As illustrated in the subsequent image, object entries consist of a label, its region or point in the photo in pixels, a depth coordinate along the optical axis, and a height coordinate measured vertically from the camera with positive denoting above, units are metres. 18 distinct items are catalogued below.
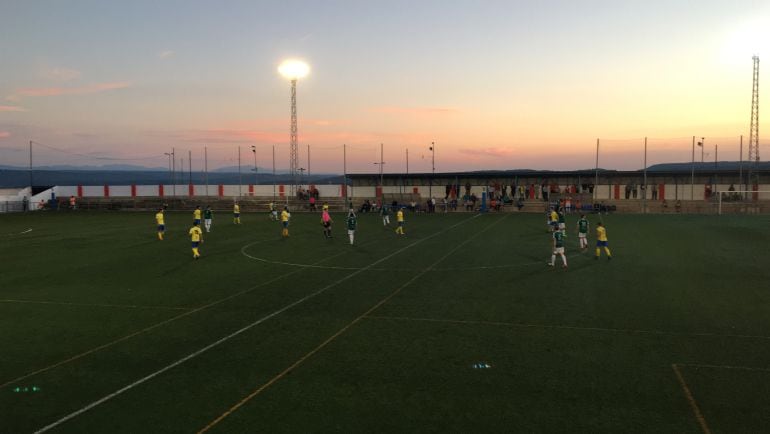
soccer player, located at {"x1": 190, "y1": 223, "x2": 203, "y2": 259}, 23.00 -2.45
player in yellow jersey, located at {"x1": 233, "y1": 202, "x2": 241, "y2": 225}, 41.20 -2.57
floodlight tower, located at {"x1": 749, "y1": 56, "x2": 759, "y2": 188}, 56.28 +6.82
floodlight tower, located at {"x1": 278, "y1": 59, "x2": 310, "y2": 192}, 68.62 +7.42
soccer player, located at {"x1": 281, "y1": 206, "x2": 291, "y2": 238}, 32.16 -2.24
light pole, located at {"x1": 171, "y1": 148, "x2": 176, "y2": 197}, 72.30 -0.63
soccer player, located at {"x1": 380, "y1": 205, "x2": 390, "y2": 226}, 38.44 -2.29
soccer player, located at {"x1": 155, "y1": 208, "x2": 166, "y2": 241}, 30.82 -2.33
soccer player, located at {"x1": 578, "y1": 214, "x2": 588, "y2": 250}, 23.91 -2.08
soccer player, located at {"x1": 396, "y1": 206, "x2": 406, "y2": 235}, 32.22 -2.44
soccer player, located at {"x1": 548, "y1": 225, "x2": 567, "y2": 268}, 19.62 -2.38
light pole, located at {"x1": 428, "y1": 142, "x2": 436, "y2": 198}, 68.65 -0.38
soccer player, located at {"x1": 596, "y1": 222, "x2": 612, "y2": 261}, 21.56 -2.32
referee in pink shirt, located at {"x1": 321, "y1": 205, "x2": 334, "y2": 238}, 30.15 -2.38
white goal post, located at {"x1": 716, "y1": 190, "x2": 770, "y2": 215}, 51.31 -1.59
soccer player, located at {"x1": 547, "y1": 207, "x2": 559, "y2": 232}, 26.87 -1.84
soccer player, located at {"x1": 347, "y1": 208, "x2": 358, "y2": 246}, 26.86 -2.14
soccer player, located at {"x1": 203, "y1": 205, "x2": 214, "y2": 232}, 34.86 -2.29
